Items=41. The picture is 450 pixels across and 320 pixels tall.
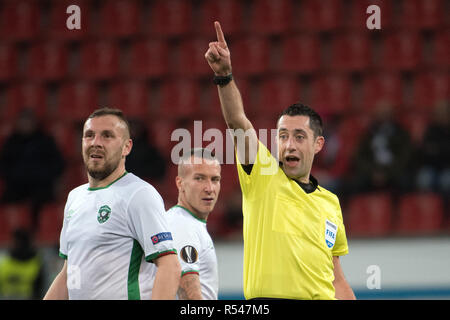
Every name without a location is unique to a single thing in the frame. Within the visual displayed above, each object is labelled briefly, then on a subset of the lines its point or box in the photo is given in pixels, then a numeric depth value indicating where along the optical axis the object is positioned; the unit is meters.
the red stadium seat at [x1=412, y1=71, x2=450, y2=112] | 17.50
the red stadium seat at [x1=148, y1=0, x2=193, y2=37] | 18.86
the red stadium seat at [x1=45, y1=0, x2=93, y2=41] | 18.83
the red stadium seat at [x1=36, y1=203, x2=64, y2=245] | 15.27
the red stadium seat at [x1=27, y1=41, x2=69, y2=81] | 18.41
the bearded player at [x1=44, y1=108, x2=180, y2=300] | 6.27
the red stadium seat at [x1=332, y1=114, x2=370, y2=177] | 15.78
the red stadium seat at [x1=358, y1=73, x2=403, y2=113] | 17.47
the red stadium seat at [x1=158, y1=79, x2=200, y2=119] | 17.75
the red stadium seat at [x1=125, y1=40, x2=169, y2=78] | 18.47
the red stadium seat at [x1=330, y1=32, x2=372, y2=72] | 18.17
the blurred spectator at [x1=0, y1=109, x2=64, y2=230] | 15.17
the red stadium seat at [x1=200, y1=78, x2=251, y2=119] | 17.77
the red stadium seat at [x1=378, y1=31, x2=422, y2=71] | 18.09
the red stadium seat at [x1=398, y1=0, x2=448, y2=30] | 18.53
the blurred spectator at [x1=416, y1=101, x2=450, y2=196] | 14.94
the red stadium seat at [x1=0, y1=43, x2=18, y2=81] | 18.30
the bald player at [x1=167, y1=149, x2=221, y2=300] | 7.12
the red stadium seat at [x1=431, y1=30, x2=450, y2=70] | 18.03
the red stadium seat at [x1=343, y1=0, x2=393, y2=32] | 18.50
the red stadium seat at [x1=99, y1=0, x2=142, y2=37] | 18.89
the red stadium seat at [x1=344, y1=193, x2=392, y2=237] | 15.12
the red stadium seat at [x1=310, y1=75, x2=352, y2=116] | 17.58
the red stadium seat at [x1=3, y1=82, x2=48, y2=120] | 17.83
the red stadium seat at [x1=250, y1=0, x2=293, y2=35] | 18.89
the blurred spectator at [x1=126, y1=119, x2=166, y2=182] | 14.70
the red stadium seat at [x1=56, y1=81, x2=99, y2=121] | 17.64
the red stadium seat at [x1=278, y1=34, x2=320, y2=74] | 18.36
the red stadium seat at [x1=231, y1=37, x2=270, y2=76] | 18.39
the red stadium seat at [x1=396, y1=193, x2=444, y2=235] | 15.11
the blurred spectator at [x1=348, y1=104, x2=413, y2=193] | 14.81
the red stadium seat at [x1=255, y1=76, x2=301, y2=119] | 17.59
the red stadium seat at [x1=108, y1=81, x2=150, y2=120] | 17.66
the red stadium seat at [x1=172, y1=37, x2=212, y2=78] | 18.44
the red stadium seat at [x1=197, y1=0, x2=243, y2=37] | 18.86
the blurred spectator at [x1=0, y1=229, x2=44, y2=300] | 14.18
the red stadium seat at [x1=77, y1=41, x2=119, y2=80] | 18.39
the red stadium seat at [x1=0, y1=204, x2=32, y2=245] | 15.59
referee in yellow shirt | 6.82
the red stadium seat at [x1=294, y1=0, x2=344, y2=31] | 18.73
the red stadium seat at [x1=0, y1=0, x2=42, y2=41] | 18.75
